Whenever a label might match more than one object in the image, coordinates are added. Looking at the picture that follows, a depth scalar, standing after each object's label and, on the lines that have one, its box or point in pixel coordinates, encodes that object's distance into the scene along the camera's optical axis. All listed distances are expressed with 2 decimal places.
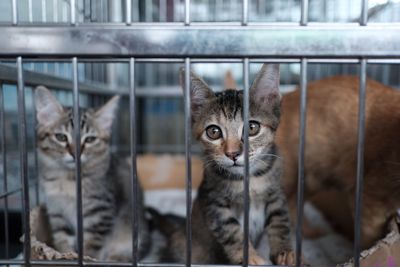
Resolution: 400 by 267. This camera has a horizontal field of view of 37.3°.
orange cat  0.47
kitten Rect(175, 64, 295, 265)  0.36
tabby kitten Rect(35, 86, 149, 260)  0.46
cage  0.30
